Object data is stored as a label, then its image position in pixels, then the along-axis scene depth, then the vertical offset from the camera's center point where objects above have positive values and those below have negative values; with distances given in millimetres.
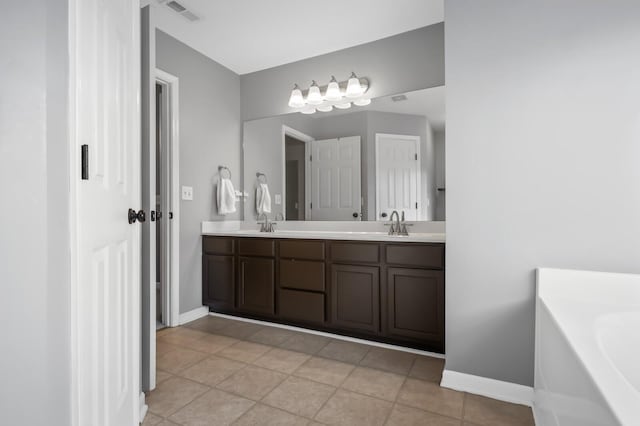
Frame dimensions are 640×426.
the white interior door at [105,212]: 824 -2
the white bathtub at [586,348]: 677 -379
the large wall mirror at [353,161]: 2695 +463
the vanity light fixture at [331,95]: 2945 +1079
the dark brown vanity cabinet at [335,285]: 2230 -587
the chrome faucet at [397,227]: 2703 -136
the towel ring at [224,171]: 3327 +418
